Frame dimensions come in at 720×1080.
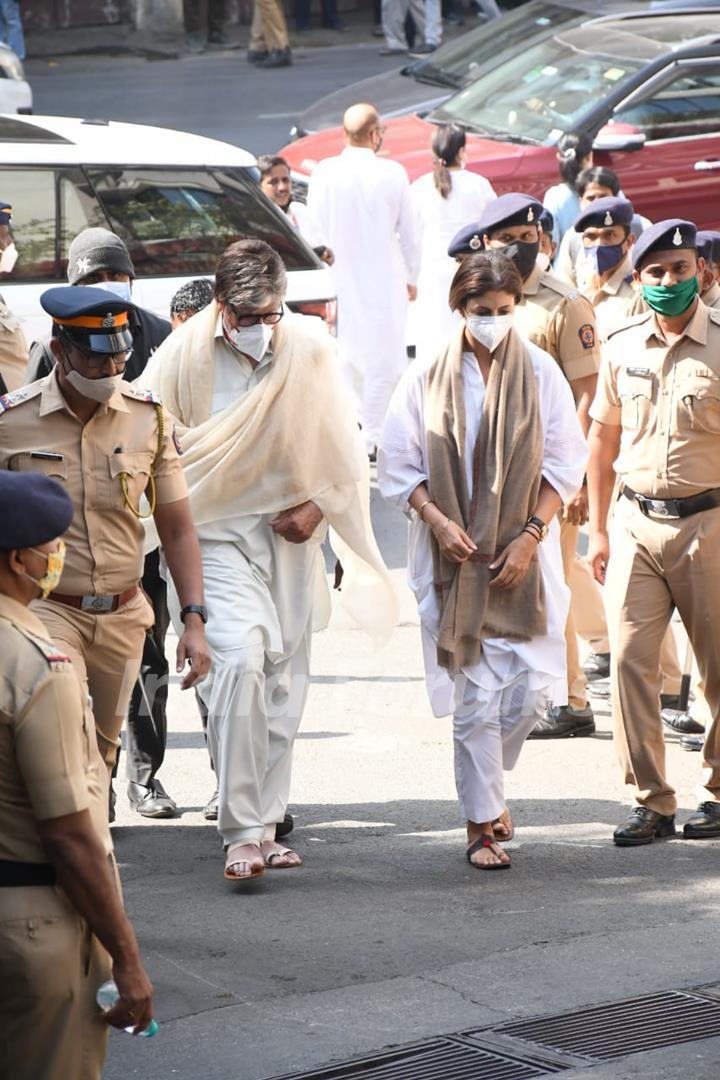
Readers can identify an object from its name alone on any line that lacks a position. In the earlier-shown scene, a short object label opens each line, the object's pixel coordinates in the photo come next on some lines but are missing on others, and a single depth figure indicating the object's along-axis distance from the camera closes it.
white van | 18.77
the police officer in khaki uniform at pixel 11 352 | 13.37
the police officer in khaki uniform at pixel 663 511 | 12.56
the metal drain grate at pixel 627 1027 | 9.29
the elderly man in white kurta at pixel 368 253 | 22.69
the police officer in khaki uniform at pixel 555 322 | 14.08
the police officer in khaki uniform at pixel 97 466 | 9.94
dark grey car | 29.87
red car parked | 26.48
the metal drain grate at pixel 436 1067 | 9.02
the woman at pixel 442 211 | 23.41
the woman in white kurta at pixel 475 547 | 12.26
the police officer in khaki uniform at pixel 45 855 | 6.52
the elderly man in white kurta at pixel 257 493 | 11.92
